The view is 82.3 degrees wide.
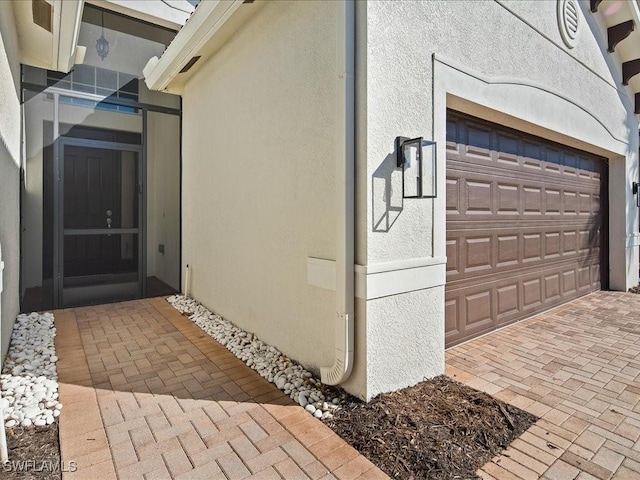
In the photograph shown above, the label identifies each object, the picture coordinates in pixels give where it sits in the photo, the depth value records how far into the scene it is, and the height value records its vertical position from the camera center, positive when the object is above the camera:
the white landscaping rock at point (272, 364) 3.00 -1.30
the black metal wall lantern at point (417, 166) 3.07 +0.60
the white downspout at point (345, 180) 2.90 +0.44
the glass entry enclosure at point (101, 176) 5.65 +0.99
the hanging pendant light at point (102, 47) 6.14 +3.17
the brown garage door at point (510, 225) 4.20 +0.15
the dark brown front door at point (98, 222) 5.85 +0.21
